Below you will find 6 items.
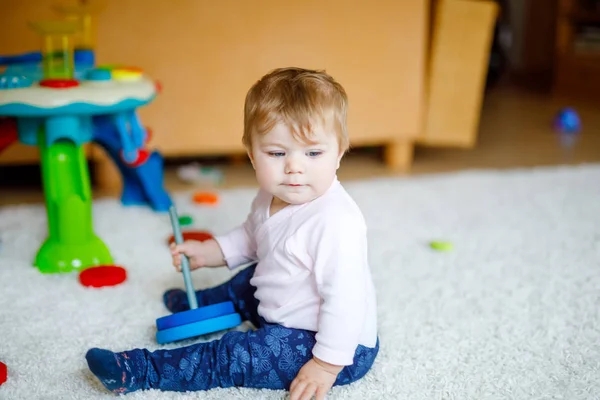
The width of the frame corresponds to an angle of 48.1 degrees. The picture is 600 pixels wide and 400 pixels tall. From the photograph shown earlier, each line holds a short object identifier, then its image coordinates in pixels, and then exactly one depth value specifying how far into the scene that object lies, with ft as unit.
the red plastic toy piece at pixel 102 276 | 3.62
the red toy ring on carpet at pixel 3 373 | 2.73
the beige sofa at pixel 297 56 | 5.26
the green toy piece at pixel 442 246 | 4.21
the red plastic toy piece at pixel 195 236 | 4.19
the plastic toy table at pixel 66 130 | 3.65
